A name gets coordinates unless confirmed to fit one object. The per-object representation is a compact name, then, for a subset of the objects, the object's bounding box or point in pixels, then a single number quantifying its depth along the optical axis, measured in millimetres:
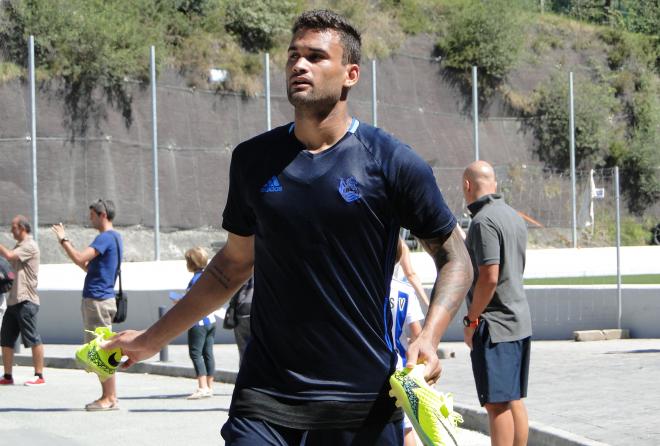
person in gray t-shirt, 7047
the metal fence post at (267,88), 33000
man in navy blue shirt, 3805
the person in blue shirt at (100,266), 11805
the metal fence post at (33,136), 27766
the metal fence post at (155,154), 31277
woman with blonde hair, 12341
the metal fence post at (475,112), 38969
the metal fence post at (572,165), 41344
